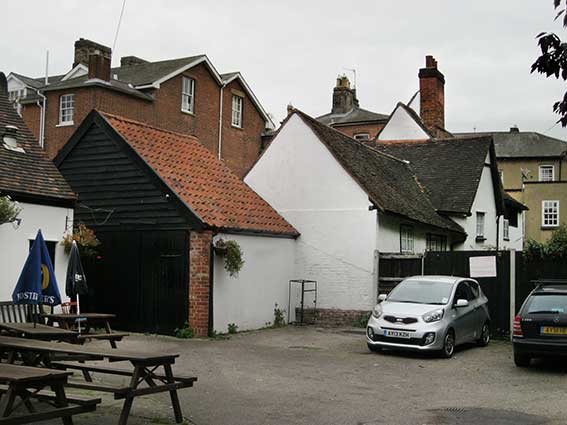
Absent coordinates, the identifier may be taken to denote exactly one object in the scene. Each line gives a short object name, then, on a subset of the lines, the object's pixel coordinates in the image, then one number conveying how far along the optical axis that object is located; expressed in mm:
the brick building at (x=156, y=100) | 32656
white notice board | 18469
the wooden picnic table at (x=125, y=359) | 7523
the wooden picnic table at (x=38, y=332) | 9875
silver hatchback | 14633
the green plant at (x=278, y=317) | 20594
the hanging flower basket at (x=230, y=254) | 17544
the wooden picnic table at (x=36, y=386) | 6164
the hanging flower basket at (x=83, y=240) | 16781
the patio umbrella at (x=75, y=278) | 14930
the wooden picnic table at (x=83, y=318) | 11312
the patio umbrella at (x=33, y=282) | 11008
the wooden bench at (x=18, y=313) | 12414
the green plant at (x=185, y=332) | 17088
